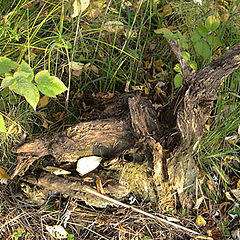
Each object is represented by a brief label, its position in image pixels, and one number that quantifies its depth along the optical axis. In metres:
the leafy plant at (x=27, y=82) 1.34
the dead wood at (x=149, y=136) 1.46
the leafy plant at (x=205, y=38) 1.57
